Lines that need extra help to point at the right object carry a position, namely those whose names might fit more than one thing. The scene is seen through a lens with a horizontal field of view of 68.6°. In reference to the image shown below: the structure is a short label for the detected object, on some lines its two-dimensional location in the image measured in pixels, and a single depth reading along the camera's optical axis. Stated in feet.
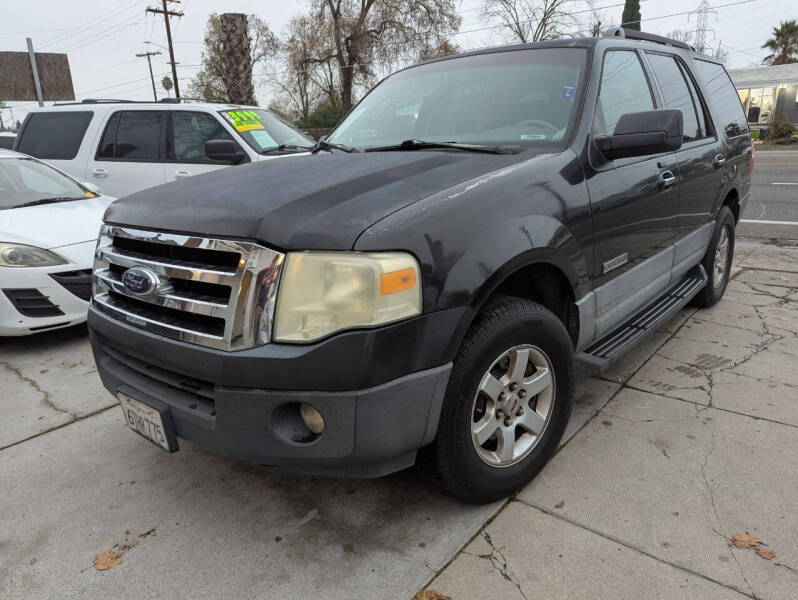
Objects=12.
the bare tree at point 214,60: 126.61
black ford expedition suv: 6.11
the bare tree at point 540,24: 132.16
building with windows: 108.27
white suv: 22.99
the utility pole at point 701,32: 136.26
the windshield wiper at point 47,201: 16.47
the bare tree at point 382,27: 100.17
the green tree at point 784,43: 158.20
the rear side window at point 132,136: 23.67
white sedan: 13.69
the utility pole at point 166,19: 126.93
